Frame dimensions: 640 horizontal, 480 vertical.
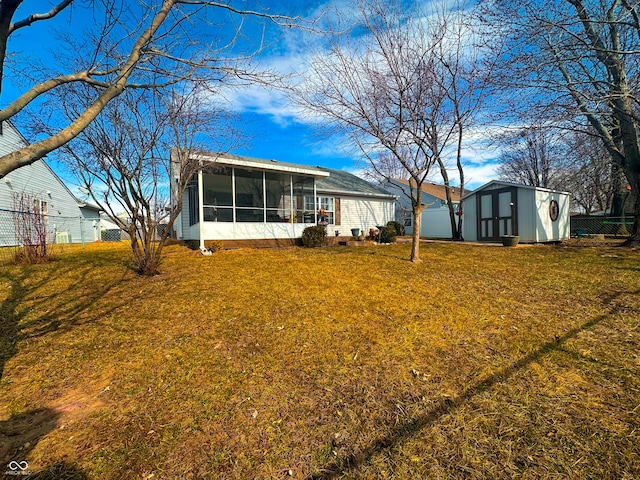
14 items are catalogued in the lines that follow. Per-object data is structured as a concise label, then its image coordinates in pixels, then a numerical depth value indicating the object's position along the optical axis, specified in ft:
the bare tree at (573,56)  20.26
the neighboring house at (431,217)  73.73
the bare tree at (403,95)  21.47
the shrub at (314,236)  37.70
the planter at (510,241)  37.88
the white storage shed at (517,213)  43.24
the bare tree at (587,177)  35.31
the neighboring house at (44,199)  28.99
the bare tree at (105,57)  5.32
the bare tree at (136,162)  17.98
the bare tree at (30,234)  23.72
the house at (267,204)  34.24
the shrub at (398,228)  58.11
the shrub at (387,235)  43.42
